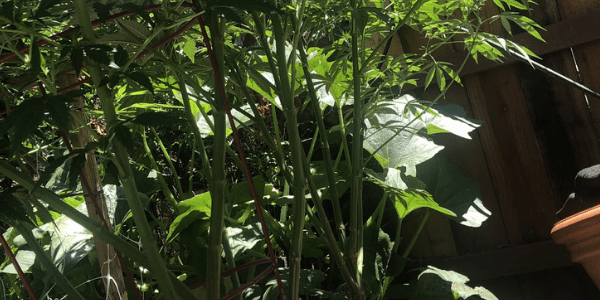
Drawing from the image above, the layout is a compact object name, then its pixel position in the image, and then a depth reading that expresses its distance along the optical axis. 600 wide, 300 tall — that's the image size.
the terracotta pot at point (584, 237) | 1.28
